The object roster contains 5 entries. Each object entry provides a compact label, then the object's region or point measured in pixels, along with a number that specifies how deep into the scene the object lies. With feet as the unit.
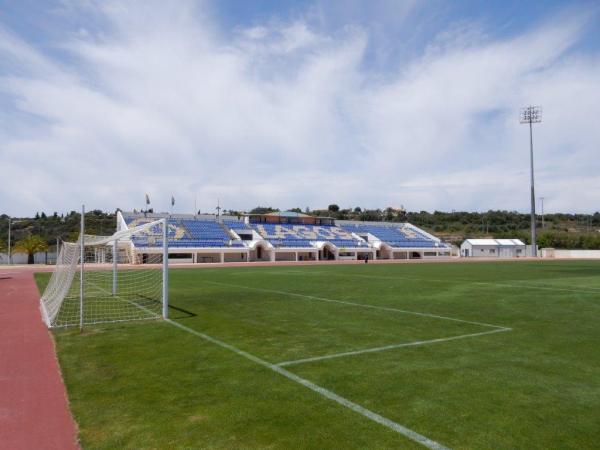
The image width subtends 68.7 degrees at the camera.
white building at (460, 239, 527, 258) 269.85
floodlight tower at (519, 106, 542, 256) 244.01
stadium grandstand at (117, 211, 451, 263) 193.26
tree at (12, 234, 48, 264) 201.06
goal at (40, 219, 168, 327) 40.50
